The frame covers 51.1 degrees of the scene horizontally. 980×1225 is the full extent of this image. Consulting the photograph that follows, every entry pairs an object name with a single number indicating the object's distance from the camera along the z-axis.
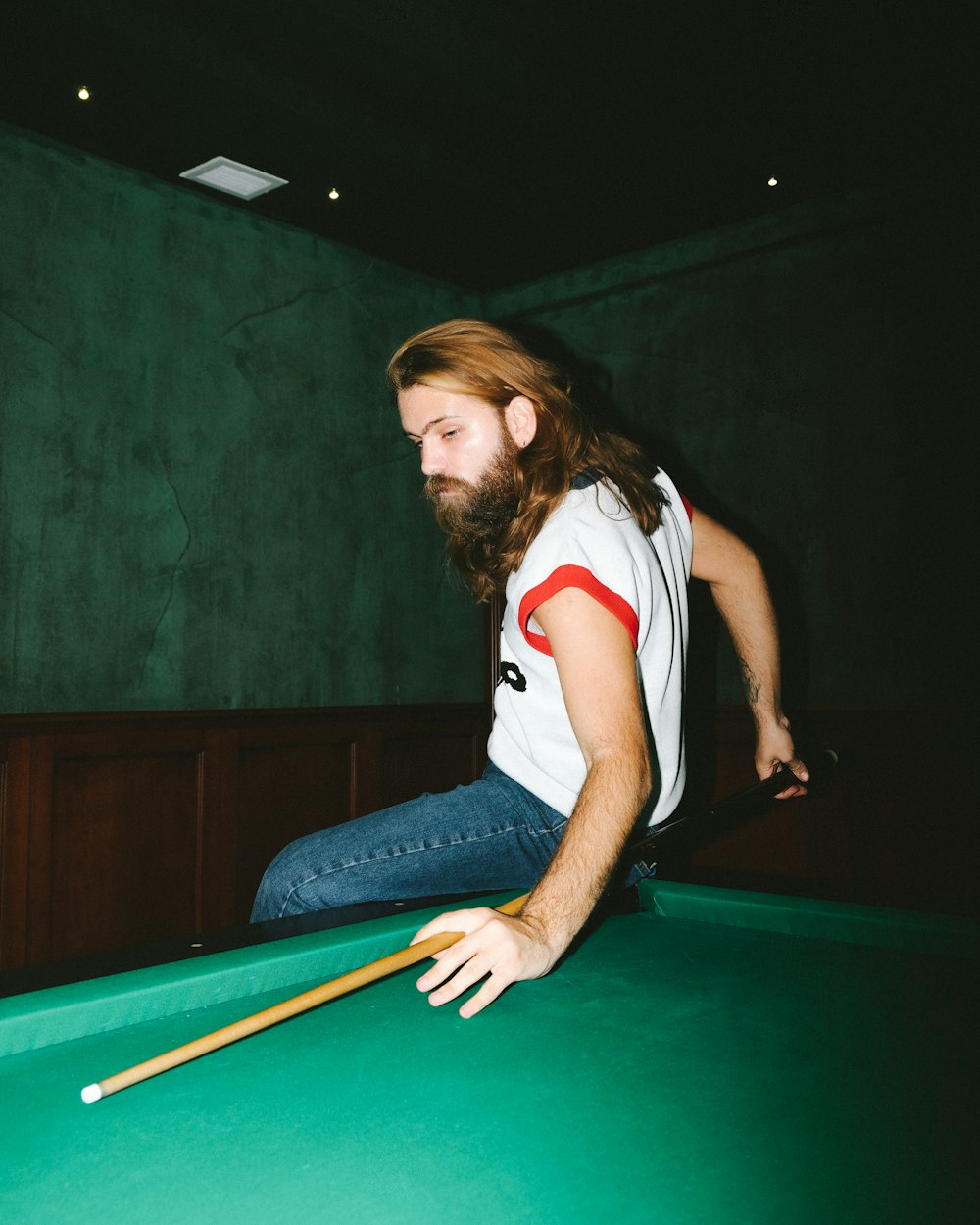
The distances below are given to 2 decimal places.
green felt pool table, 0.75
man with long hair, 1.75
